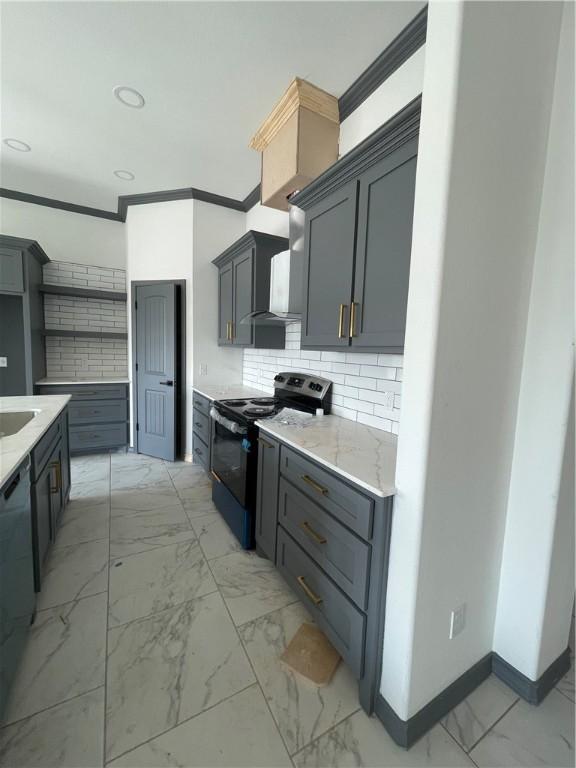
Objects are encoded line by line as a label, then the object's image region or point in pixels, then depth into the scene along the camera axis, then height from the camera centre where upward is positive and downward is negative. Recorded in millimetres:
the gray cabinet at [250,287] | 2816 +608
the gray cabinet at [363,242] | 1375 +576
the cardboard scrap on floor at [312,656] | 1355 -1346
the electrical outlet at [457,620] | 1212 -999
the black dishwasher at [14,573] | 1120 -902
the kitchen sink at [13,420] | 2053 -498
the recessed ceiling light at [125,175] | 3250 +1768
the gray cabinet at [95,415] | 3674 -813
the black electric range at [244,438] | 2064 -602
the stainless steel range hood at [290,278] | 2215 +548
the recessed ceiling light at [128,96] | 2205 +1772
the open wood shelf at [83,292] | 3738 +646
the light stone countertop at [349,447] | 1203 -445
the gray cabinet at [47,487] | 1589 -844
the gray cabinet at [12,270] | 3230 +738
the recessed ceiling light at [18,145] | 2848 +1785
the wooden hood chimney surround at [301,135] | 2088 +1484
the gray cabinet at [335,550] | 1164 -842
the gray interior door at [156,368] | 3584 -233
